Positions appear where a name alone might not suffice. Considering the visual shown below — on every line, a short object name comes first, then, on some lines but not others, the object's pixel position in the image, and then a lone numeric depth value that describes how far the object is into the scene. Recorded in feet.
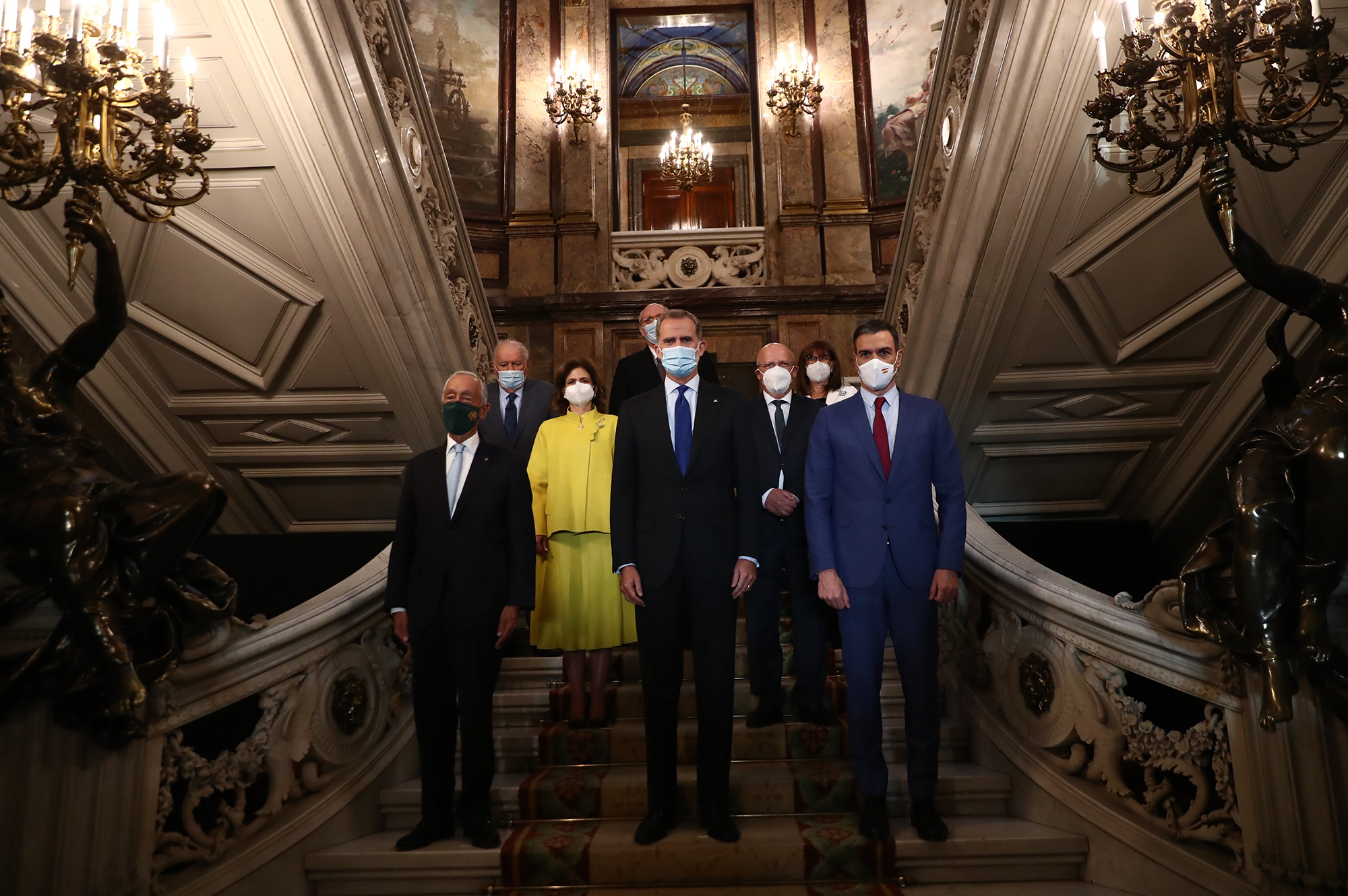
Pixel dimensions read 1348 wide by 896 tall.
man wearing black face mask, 9.88
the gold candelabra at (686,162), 34.60
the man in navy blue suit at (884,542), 9.63
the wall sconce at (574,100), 31.76
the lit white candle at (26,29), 10.06
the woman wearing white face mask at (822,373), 13.88
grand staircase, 9.23
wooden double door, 43.60
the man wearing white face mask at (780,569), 12.02
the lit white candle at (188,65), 11.58
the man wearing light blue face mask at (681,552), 9.64
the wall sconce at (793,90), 32.07
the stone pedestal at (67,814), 7.23
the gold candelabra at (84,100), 10.01
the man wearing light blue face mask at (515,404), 14.98
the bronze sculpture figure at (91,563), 7.41
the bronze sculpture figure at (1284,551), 7.47
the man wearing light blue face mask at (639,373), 15.02
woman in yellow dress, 12.12
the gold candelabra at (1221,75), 9.54
